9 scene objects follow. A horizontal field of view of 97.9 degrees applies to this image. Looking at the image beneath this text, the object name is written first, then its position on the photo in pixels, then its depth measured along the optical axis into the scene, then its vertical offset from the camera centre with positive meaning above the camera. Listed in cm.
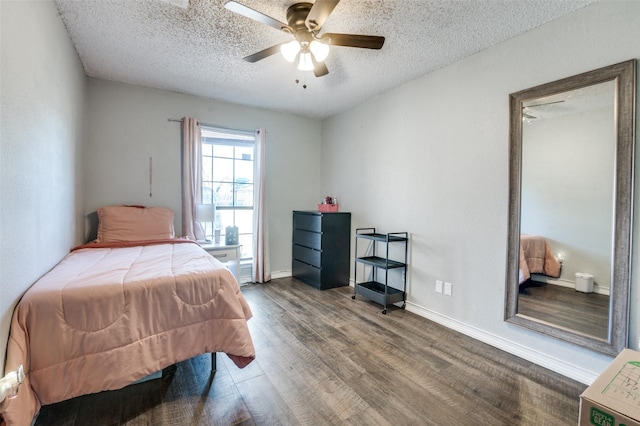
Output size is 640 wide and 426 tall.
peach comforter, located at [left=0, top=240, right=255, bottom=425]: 125 -61
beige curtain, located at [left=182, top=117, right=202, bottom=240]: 339 +40
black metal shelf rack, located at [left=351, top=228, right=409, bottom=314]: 293 -79
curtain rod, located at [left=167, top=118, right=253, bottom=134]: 342 +106
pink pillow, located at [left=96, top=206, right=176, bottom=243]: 281 -19
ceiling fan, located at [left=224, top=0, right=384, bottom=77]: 163 +114
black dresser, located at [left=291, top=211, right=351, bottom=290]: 362 -56
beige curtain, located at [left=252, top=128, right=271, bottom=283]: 389 -15
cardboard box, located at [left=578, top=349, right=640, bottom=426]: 84 -61
